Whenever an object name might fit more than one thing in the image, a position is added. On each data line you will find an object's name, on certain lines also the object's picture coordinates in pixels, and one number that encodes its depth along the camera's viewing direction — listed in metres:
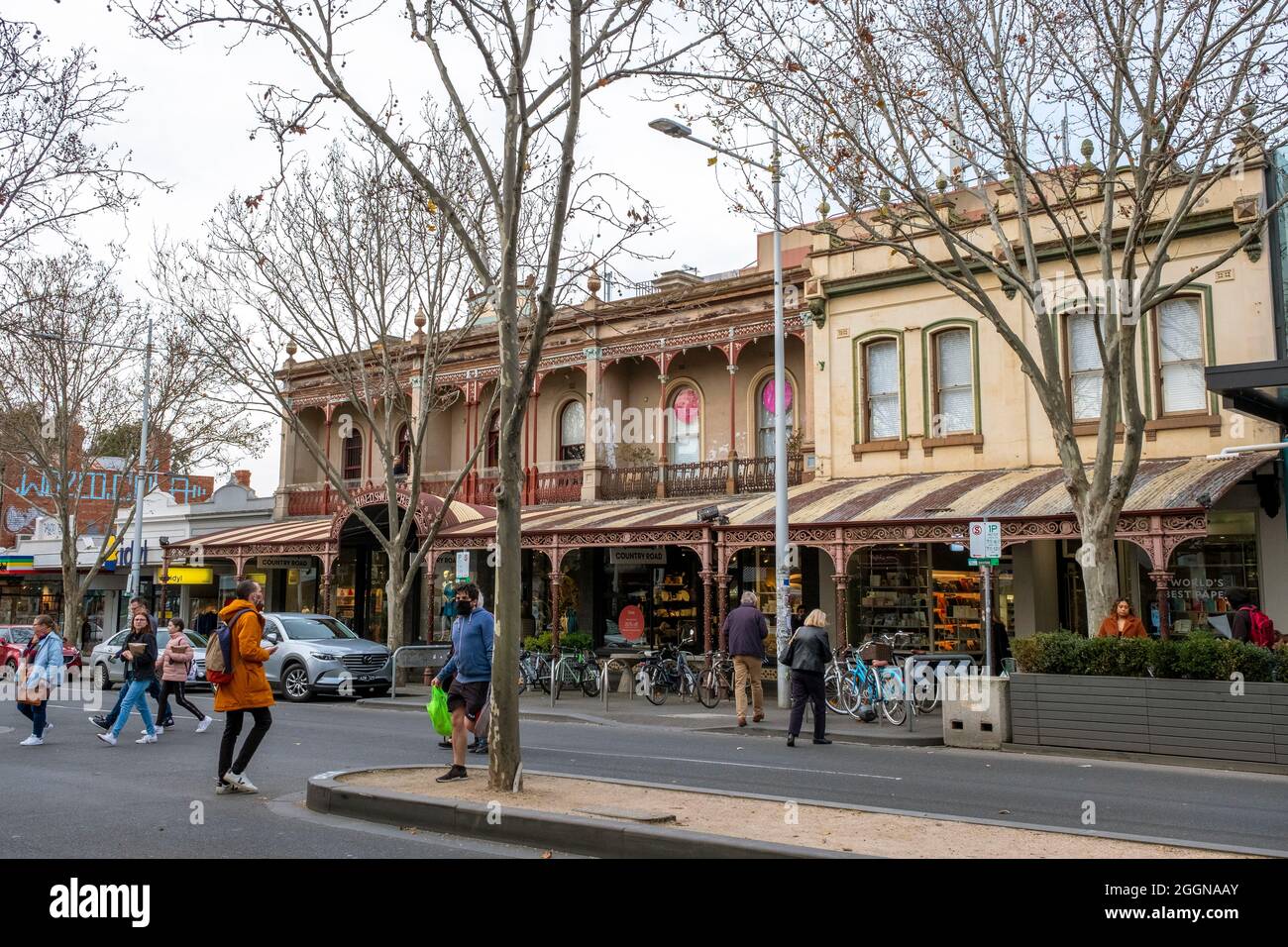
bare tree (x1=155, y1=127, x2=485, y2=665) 19.53
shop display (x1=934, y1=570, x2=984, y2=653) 19.95
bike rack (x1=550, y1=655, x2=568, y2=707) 19.16
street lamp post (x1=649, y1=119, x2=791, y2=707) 17.25
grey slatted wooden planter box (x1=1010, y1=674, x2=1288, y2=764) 11.59
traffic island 6.36
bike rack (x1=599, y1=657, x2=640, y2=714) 18.70
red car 25.33
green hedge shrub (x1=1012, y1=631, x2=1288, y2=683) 11.76
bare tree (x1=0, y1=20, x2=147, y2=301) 12.41
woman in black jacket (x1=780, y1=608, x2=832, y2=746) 13.45
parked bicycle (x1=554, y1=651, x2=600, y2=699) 21.12
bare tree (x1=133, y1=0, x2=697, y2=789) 8.55
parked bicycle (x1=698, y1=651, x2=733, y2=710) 18.84
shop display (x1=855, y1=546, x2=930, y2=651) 20.50
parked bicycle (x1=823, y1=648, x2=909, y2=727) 15.71
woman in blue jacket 12.88
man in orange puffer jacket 8.85
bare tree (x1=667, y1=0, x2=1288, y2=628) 12.31
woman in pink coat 14.37
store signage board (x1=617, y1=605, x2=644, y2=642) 24.75
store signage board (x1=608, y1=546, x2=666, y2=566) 24.22
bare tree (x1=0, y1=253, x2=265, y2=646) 26.16
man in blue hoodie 10.02
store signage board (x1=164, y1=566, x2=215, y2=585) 29.50
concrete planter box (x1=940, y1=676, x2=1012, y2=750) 13.45
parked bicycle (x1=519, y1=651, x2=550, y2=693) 21.75
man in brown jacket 15.27
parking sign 14.26
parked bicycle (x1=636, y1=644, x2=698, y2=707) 19.53
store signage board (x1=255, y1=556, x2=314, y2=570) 28.64
